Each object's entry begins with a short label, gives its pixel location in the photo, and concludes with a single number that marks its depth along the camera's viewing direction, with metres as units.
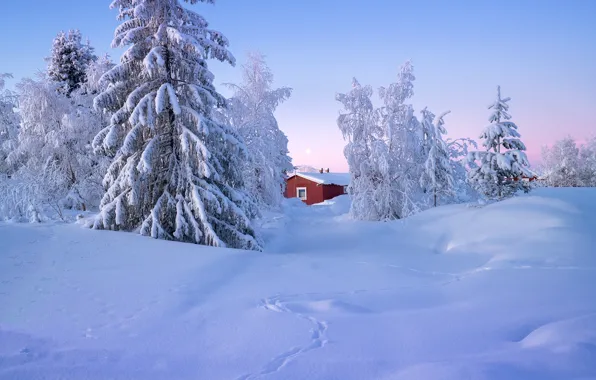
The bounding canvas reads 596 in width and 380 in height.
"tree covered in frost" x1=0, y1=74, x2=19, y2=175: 19.16
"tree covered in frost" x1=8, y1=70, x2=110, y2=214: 17.16
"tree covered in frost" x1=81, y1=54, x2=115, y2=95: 17.41
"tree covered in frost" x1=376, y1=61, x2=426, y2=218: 20.75
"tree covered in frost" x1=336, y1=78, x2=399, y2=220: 21.02
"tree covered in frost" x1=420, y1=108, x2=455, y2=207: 22.05
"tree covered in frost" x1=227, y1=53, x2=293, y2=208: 20.67
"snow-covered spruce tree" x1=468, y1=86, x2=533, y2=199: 16.56
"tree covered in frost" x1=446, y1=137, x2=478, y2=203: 24.30
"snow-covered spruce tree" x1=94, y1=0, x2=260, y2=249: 9.70
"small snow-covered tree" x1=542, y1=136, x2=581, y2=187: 42.28
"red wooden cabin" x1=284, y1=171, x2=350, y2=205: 45.91
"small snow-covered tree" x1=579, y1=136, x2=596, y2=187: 40.91
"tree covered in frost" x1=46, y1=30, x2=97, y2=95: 21.22
